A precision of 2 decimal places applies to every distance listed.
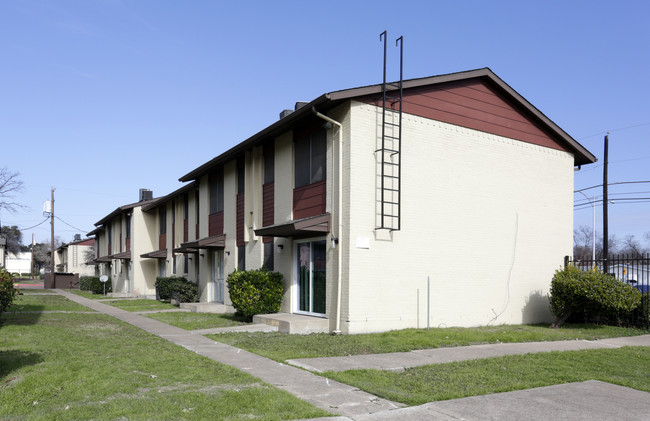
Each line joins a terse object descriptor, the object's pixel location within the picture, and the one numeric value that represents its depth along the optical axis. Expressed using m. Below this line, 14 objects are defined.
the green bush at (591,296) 14.77
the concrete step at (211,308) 20.64
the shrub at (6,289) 13.88
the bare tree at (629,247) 96.15
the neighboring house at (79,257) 66.62
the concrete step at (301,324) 13.41
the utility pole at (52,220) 51.53
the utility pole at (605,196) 23.58
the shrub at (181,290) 24.27
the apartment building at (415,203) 13.73
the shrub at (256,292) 15.88
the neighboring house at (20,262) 110.06
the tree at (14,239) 87.81
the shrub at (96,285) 41.31
